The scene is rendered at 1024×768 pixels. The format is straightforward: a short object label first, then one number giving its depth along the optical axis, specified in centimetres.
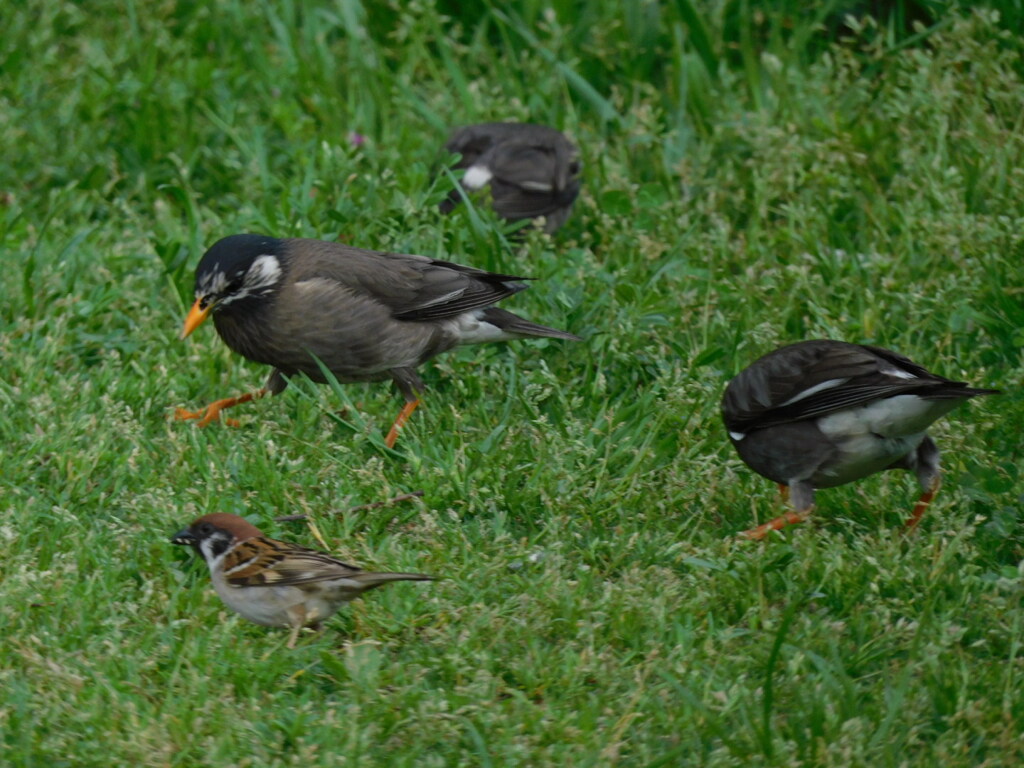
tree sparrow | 962
